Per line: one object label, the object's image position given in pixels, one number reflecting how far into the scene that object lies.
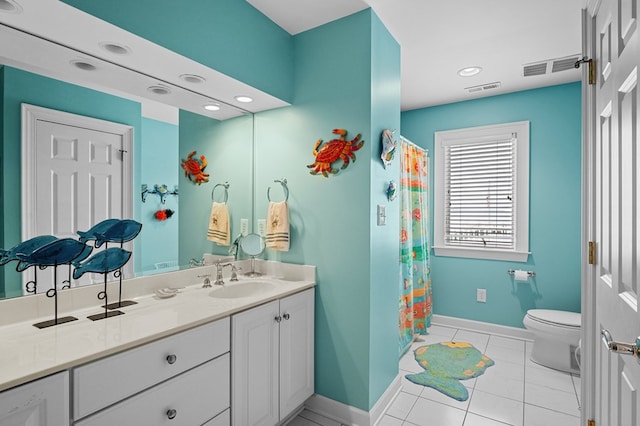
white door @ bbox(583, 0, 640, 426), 0.94
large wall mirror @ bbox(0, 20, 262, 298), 1.35
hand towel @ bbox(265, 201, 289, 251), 2.25
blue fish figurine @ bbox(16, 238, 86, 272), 1.28
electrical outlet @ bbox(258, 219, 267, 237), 2.41
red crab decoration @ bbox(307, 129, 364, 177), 2.03
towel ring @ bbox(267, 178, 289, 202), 2.31
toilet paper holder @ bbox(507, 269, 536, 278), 3.23
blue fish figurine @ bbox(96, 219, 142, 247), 1.54
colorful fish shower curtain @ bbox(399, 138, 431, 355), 2.91
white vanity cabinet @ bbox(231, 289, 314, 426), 1.59
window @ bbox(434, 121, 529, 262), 3.30
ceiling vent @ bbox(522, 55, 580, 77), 2.64
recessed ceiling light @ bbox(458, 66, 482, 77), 2.82
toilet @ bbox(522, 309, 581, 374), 2.60
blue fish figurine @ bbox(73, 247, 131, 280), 1.47
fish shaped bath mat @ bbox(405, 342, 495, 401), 2.39
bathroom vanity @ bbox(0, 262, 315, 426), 0.98
